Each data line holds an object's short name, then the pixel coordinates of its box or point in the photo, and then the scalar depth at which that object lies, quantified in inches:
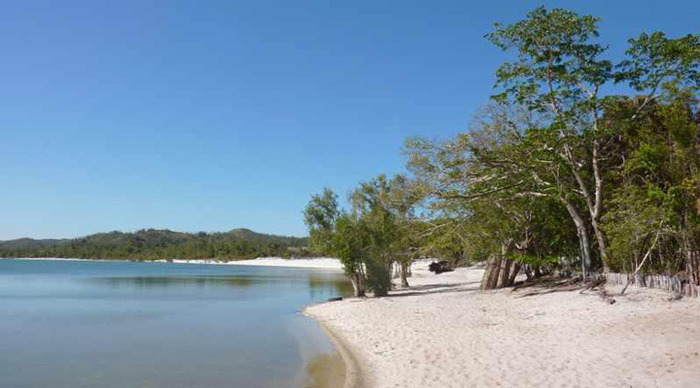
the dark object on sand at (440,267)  2453.2
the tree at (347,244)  1149.7
